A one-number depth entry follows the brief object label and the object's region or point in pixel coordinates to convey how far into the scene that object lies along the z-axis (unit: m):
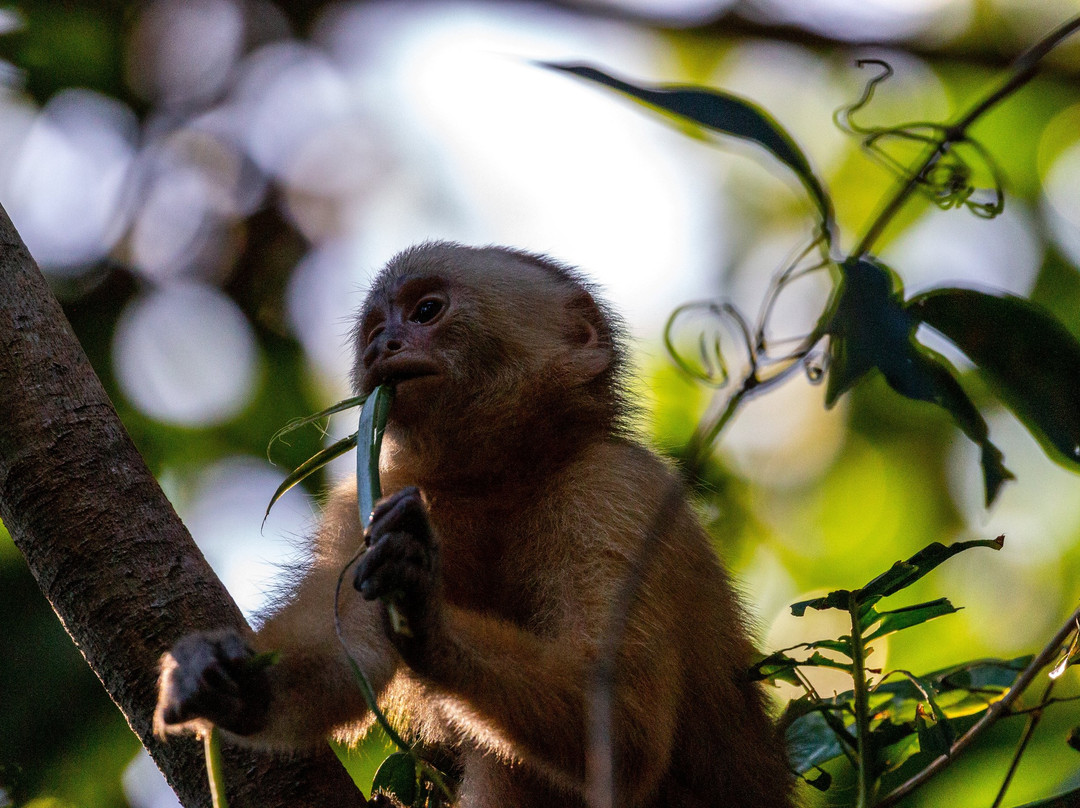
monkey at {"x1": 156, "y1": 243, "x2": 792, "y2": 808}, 6.77
